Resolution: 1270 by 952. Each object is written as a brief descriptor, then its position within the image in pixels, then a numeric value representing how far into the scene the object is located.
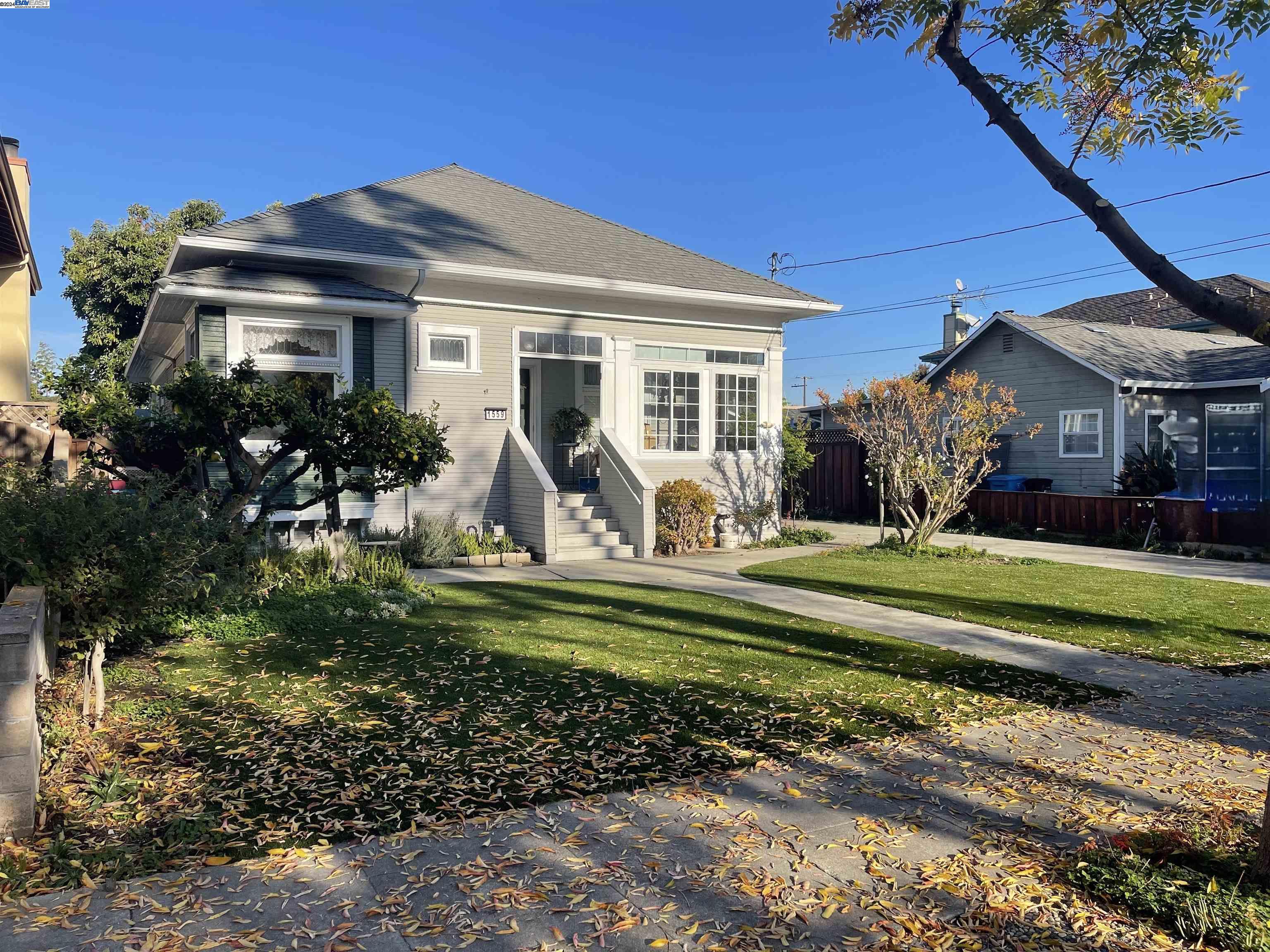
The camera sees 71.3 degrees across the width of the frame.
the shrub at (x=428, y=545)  12.18
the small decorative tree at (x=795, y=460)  19.19
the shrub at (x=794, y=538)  15.91
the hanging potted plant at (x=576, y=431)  15.77
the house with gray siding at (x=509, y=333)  12.01
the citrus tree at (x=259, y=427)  8.77
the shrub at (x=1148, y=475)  17.28
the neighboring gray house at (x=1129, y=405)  19.81
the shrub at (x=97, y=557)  4.80
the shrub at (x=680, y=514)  14.42
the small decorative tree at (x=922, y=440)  14.49
